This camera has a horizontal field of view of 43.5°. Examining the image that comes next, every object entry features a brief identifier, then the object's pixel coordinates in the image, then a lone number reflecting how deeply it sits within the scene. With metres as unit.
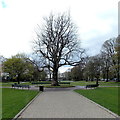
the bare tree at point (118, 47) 38.16
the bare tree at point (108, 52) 50.75
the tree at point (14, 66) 41.69
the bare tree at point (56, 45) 30.84
